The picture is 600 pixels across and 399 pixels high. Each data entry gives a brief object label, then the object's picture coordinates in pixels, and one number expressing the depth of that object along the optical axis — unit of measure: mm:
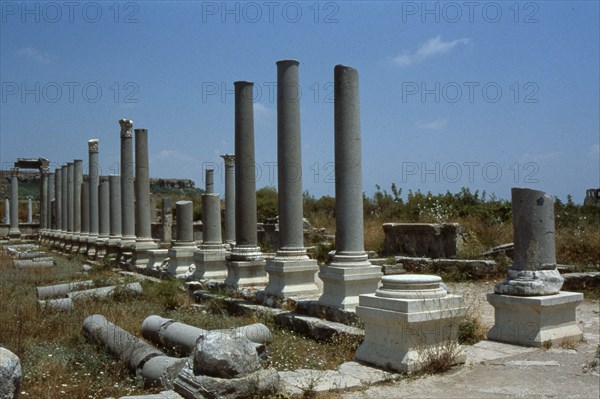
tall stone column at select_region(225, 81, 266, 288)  11719
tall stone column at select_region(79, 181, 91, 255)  25250
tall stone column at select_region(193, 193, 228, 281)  13367
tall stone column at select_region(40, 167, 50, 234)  36406
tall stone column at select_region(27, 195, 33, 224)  47344
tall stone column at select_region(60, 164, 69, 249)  30234
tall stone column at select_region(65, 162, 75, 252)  28844
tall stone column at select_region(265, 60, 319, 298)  10234
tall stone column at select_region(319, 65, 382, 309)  8844
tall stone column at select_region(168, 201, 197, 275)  14820
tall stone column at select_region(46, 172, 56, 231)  35625
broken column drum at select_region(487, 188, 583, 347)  7184
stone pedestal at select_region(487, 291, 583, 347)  7133
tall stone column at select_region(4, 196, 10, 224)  45388
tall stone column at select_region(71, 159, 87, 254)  28609
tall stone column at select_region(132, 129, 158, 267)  18031
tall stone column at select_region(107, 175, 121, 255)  21859
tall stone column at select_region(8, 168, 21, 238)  37531
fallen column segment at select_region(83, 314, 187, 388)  6146
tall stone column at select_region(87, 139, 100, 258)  24562
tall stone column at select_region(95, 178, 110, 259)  23625
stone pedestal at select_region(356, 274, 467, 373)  6184
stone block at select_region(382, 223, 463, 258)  15781
